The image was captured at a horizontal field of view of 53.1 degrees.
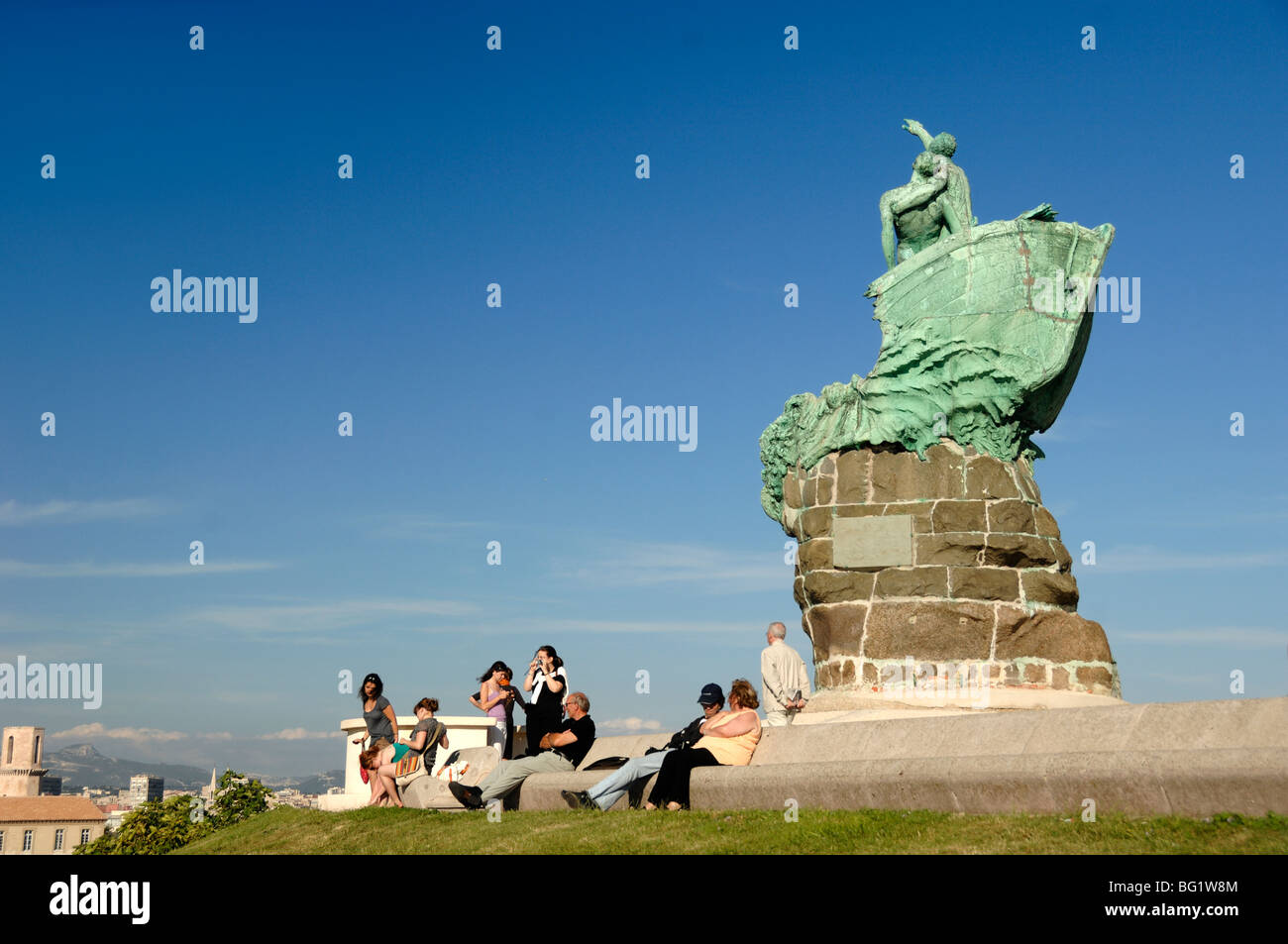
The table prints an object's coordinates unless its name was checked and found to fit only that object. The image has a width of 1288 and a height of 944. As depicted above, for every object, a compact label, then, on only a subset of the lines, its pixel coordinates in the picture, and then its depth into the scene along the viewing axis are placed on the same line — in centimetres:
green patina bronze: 1695
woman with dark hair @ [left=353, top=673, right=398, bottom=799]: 1448
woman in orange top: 1066
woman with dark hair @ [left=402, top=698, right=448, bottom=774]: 1442
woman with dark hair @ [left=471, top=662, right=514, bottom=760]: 1447
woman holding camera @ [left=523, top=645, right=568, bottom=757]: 1343
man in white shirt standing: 1404
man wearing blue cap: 1099
